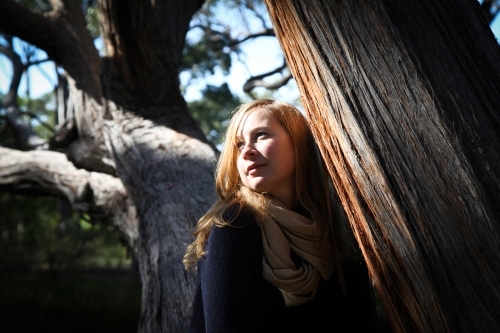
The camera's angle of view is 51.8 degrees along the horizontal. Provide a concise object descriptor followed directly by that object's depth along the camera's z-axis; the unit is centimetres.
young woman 147
